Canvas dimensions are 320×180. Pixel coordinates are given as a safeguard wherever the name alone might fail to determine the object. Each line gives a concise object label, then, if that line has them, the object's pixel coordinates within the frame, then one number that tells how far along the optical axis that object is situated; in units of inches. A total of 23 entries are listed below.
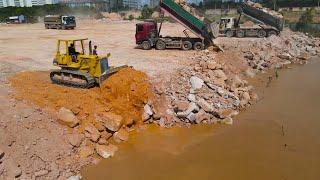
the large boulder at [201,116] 573.6
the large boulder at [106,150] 474.6
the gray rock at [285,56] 1088.2
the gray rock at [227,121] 578.6
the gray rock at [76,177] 418.0
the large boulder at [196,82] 643.6
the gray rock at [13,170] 399.5
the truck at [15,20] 2652.6
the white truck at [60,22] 1882.4
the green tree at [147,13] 2780.5
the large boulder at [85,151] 465.4
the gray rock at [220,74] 696.9
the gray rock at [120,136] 517.6
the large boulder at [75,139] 474.0
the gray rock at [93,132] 492.7
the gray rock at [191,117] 572.1
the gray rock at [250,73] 883.4
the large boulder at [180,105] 579.5
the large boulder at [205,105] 592.4
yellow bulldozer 597.0
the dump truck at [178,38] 984.9
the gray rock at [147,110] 574.2
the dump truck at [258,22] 1339.8
